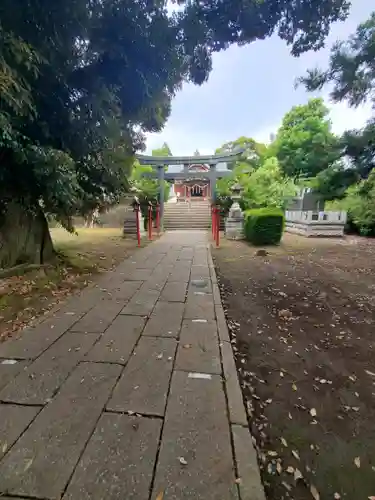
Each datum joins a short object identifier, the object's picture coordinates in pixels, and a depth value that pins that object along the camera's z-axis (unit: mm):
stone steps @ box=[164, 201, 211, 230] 14203
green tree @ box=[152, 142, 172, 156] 23389
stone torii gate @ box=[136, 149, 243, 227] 13656
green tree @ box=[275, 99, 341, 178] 17625
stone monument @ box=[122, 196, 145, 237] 9672
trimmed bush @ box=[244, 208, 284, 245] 7742
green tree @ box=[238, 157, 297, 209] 12727
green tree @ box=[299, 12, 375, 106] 5070
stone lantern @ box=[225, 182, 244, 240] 9555
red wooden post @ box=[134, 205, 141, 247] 7946
